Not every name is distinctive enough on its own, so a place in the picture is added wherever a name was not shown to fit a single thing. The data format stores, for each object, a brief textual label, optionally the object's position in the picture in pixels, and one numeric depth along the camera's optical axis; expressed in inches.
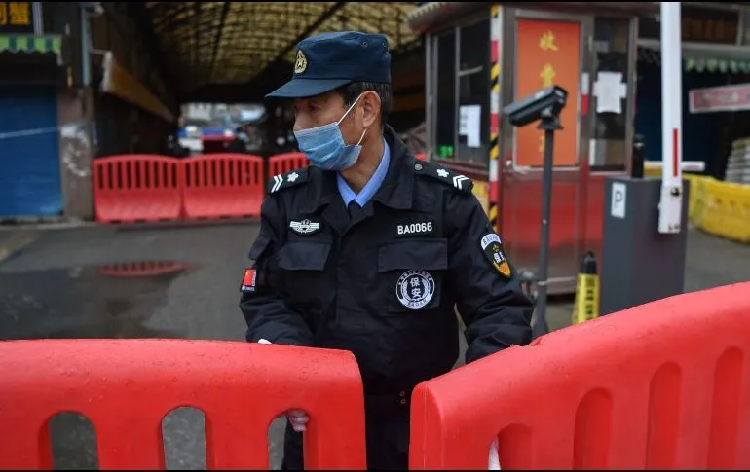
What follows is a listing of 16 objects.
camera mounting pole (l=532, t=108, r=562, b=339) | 170.1
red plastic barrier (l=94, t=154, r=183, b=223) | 454.0
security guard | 80.0
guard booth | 229.1
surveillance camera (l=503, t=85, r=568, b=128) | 167.9
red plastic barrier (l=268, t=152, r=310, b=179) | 516.1
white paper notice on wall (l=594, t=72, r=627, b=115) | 239.9
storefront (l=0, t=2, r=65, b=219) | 427.2
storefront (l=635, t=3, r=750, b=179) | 471.5
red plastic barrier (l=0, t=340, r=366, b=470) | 56.7
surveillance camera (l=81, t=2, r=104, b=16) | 443.5
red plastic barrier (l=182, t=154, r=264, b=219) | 471.8
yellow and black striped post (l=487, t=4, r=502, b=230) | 224.1
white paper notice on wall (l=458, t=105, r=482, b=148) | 243.9
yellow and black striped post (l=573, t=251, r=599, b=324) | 190.9
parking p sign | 174.1
